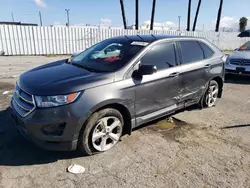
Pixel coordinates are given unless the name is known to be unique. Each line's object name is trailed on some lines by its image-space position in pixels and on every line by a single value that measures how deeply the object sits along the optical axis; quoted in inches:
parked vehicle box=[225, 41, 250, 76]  311.3
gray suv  110.5
